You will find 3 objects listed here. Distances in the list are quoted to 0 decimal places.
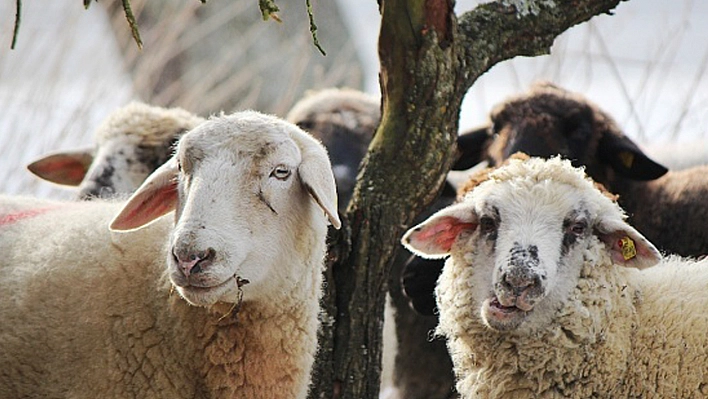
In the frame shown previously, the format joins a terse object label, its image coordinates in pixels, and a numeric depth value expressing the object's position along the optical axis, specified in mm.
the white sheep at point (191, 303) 8148
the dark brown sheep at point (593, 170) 11508
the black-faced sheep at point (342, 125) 13141
